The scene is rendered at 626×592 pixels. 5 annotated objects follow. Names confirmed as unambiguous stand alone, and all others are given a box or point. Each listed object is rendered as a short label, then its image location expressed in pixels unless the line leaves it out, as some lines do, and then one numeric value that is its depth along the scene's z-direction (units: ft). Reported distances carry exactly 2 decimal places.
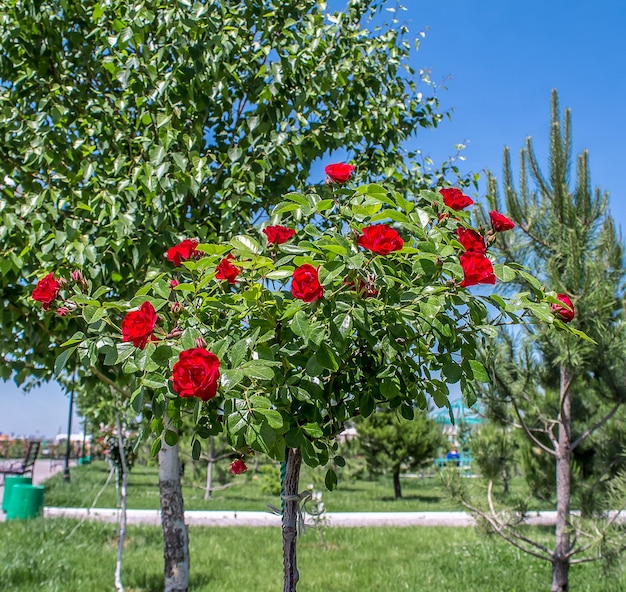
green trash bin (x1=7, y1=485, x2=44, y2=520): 33.40
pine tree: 15.76
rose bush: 6.11
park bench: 54.41
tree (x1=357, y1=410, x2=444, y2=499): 56.49
